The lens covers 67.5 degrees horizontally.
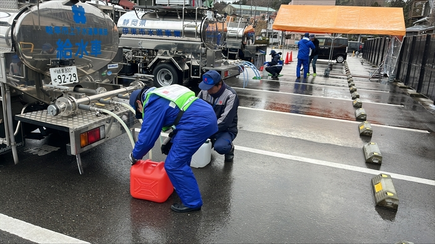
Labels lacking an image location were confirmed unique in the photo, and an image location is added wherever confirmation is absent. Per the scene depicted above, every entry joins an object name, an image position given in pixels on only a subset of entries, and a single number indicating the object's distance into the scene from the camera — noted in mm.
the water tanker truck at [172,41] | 9273
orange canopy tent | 13680
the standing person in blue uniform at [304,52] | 14008
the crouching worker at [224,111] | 4543
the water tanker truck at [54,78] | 3734
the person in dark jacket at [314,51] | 14970
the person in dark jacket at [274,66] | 14430
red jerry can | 3502
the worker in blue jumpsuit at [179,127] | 3191
